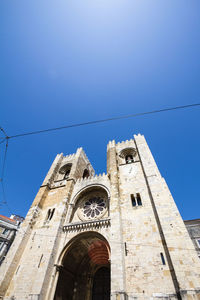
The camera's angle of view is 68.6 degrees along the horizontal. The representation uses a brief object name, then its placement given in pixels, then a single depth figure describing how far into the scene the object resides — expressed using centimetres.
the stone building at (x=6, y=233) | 2134
